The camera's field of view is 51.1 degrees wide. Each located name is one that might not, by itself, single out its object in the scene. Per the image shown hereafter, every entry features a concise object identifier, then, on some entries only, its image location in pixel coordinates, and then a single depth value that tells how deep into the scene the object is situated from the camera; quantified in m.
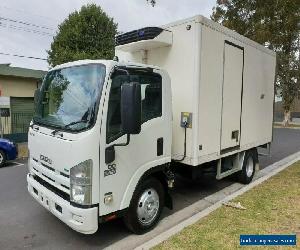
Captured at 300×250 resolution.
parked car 9.82
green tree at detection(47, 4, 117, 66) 22.28
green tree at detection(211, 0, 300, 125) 9.30
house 15.09
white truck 3.84
